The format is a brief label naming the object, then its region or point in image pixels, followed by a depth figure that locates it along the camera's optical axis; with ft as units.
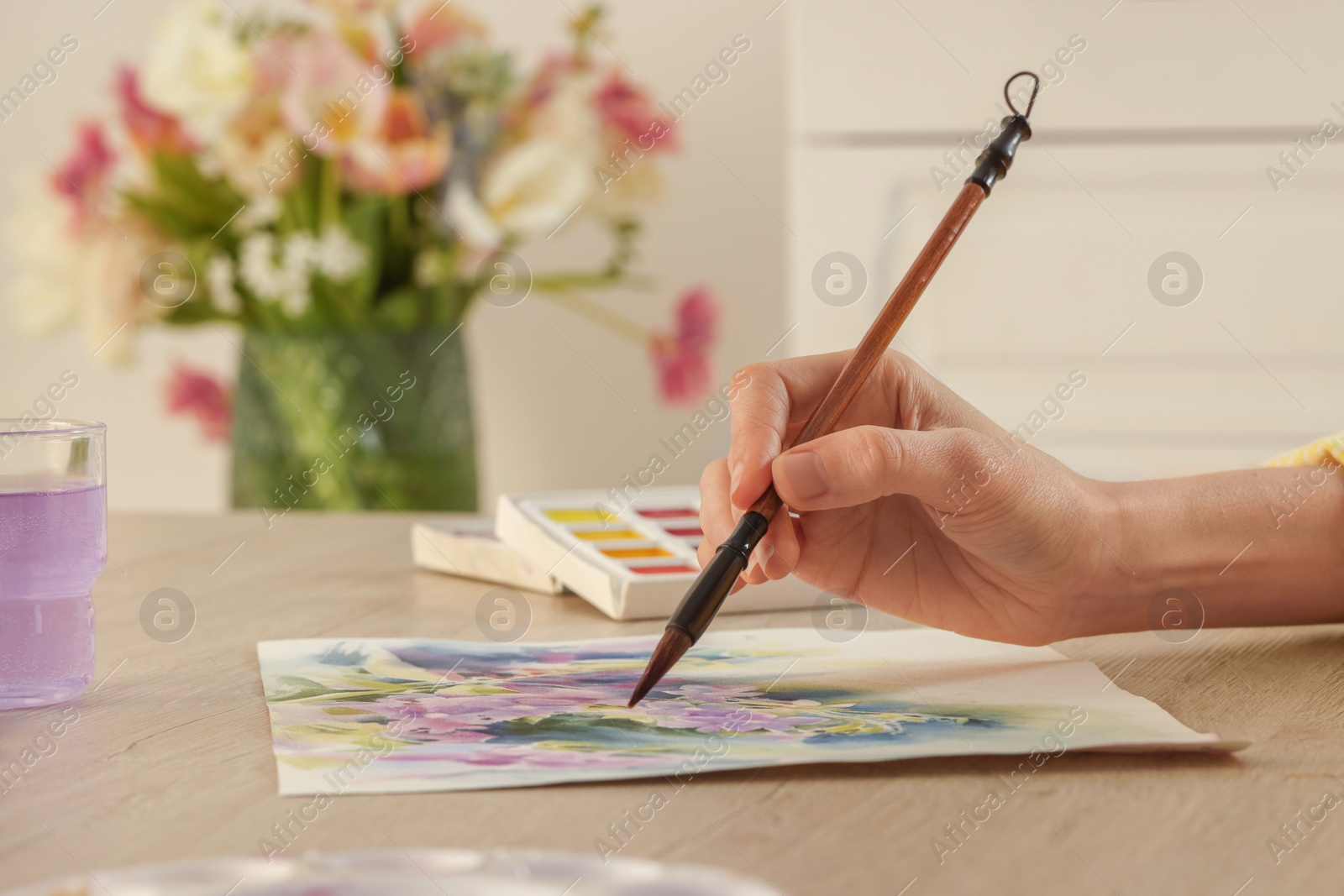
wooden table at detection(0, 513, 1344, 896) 3.15
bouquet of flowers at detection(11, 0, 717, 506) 5.83
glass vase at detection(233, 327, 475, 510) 6.41
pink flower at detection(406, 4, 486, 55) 6.38
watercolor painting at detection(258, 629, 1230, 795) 3.36
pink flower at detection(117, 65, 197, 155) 6.28
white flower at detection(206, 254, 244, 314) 6.53
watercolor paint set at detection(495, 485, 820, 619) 3.99
